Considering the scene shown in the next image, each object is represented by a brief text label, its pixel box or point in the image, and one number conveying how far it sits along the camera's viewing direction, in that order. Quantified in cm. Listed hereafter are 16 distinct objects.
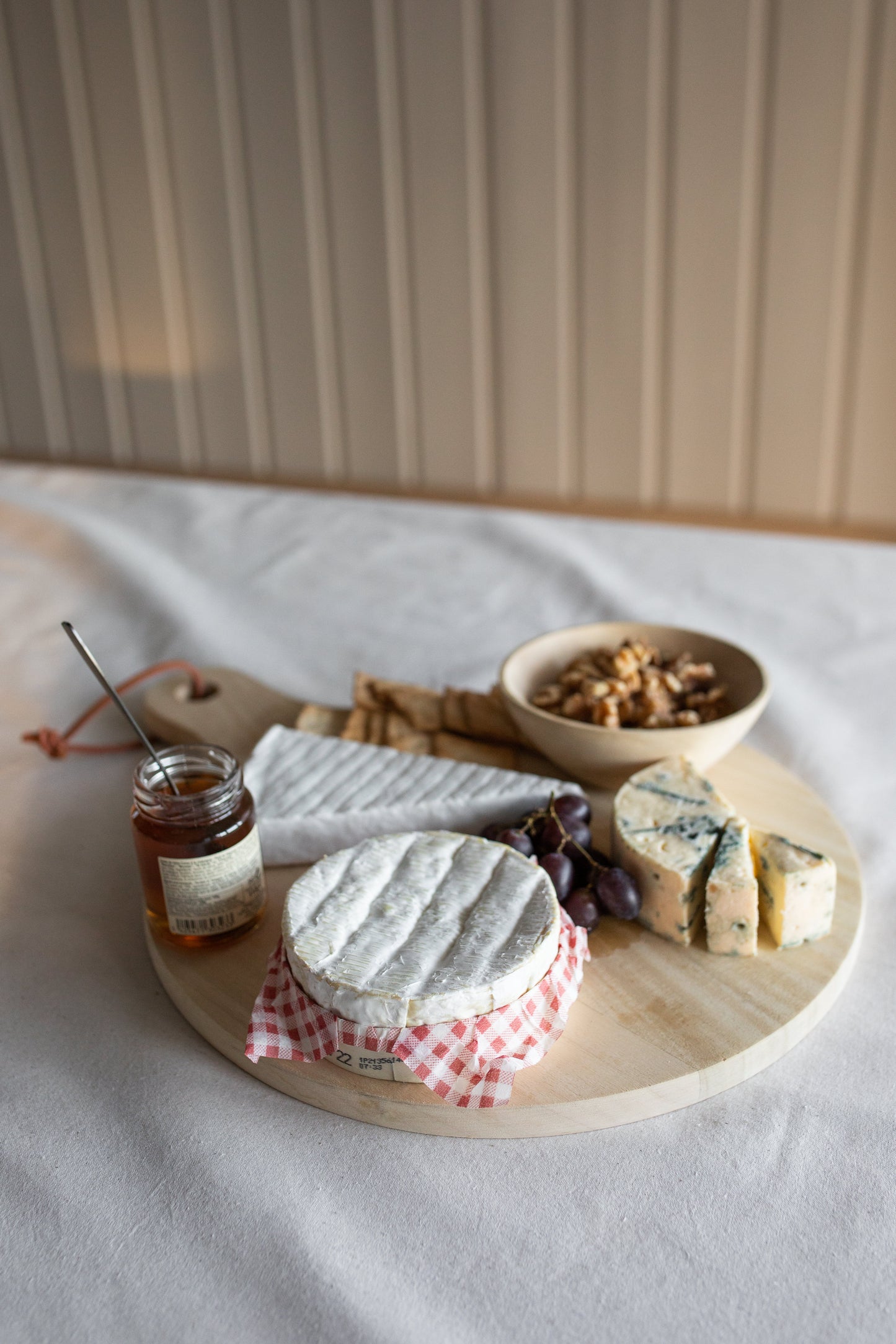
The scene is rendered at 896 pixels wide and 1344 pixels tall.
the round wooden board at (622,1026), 82
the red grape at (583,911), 98
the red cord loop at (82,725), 140
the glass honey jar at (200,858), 95
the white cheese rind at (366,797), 110
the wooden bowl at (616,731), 115
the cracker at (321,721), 138
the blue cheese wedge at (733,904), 94
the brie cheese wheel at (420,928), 81
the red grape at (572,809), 108
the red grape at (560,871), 100
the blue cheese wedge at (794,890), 95
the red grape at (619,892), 98
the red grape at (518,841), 104
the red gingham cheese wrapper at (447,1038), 80
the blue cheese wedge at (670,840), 97
